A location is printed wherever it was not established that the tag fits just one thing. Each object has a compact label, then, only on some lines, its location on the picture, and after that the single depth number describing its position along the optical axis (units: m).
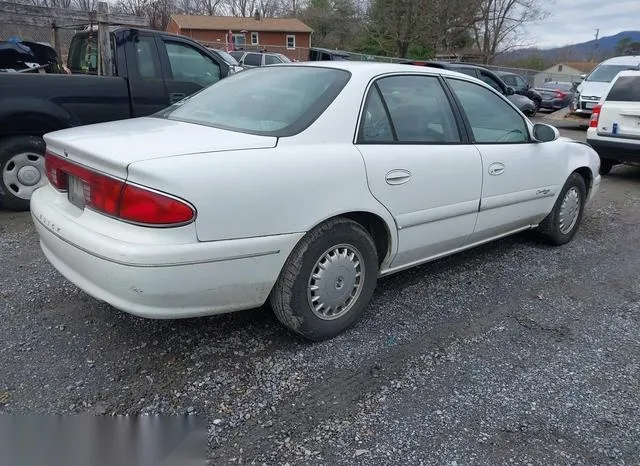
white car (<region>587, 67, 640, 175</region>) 7.60
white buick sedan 2.32
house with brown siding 40.91
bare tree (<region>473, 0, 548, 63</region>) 39.51
